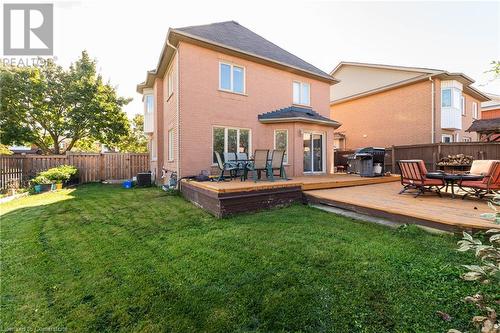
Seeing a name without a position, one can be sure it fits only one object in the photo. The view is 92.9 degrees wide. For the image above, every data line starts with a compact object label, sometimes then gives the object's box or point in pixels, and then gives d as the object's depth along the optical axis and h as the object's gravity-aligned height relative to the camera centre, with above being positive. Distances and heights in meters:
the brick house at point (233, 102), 9.59 +2.92
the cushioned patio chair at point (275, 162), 8.02 +0.02
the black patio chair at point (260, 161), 7.65 +0.05
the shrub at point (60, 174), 11.55 -0.57
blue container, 12.30 -1.13
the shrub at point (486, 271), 1.47 -0.72
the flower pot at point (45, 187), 11.18 -1.19
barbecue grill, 11.02 +0.09
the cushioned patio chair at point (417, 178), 6.70 -0.44
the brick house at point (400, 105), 15.20 +4.28
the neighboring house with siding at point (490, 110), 23.89 +5.41
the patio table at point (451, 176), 6.27 -0.36
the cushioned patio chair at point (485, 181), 5.93 -0.46
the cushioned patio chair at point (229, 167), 8.21 -0.16
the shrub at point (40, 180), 11.17 -0.85
